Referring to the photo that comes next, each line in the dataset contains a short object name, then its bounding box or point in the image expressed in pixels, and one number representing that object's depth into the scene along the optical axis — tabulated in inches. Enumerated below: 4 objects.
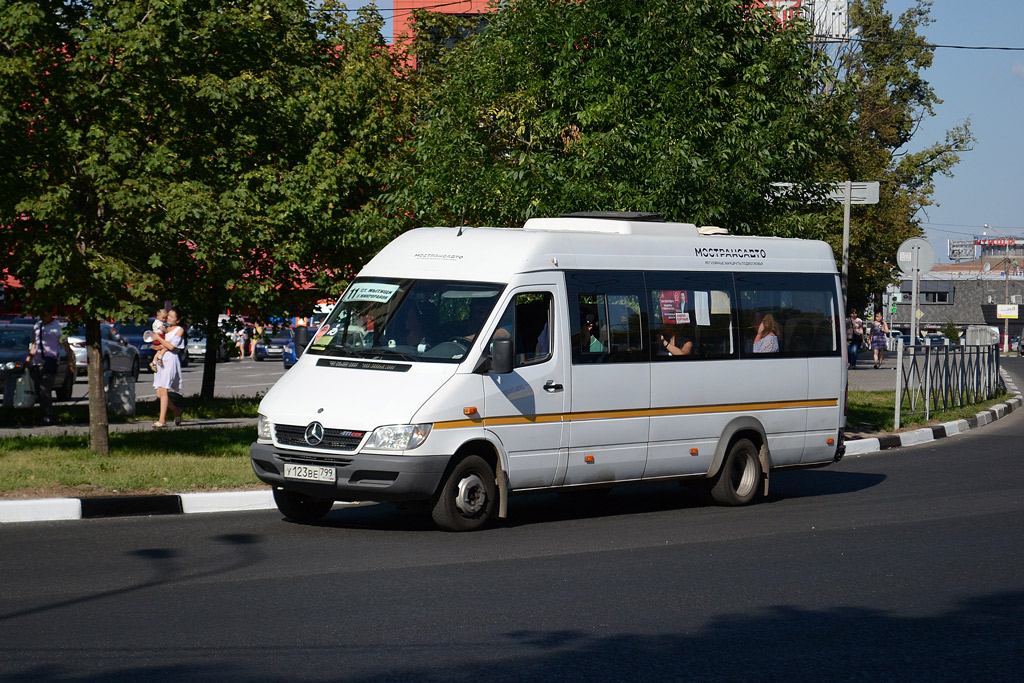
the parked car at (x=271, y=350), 2305.6
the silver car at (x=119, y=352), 1264.8
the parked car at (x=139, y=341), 1758.2
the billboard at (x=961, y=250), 5994.1
